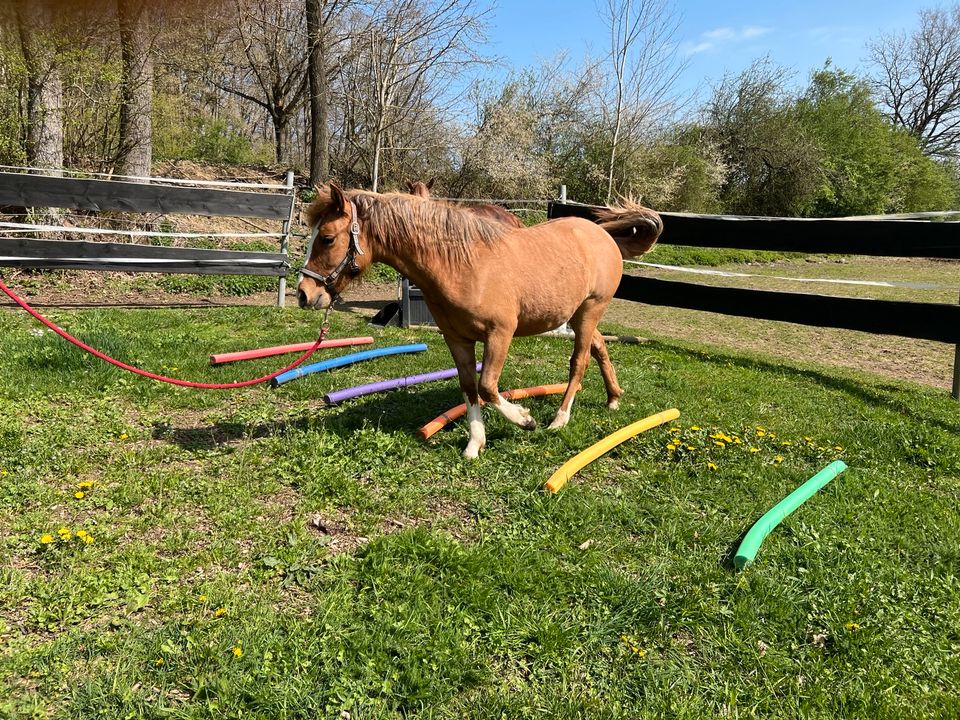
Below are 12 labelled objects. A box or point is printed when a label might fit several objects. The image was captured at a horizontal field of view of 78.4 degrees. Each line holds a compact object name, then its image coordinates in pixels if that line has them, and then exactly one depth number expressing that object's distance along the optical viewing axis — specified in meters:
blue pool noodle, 5.89
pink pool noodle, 6.19
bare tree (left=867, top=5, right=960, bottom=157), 40.75
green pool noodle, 3.11
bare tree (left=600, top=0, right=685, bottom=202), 21.17
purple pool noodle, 5.28
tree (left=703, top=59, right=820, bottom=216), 28.12
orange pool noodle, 4.55
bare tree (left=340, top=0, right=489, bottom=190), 16.94
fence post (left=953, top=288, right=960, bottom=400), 6.15
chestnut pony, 3.94
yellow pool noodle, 3.89
